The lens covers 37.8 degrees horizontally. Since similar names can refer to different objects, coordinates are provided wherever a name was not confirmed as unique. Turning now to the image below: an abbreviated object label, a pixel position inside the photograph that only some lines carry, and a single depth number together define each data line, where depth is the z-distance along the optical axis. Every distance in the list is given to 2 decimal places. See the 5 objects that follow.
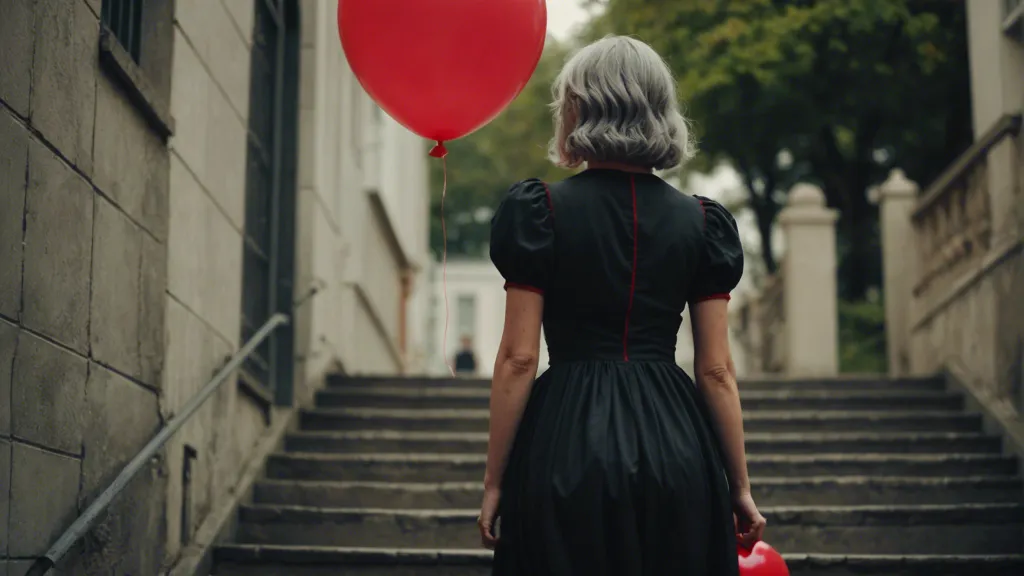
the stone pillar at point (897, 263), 13.27
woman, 3.28
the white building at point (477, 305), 44.81
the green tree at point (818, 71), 18.38
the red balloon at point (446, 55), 5.12
